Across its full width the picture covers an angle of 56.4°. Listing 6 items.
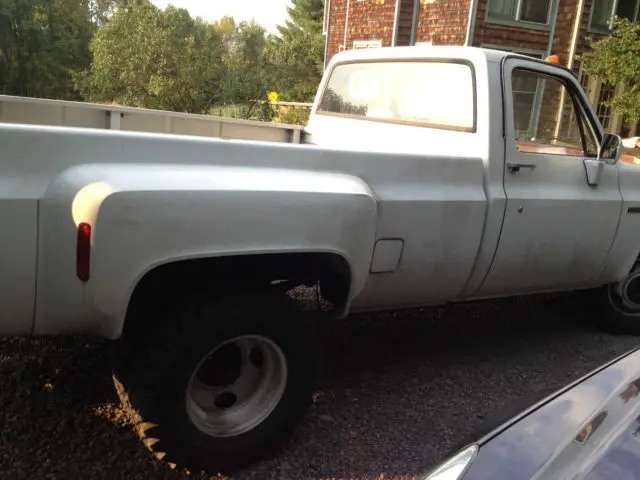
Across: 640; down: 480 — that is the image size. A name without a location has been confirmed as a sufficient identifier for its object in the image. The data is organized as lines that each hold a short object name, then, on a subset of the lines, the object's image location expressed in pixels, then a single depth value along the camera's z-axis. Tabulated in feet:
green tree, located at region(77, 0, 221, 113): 47.78
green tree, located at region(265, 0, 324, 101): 72.43
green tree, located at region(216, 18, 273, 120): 48.70
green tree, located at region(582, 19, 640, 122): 41.83
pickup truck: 6.97
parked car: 4.92
